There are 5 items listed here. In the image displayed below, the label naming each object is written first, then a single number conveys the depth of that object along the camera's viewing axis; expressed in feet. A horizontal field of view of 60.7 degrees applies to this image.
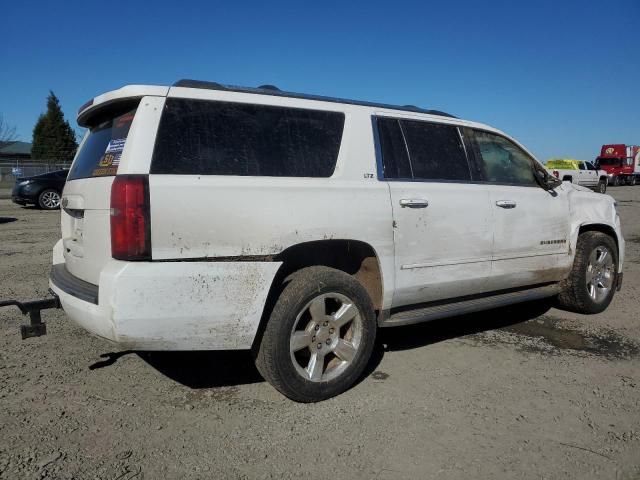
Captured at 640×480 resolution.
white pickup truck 107.96
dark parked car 55.16
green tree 188.03
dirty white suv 9.66
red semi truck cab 140.87
